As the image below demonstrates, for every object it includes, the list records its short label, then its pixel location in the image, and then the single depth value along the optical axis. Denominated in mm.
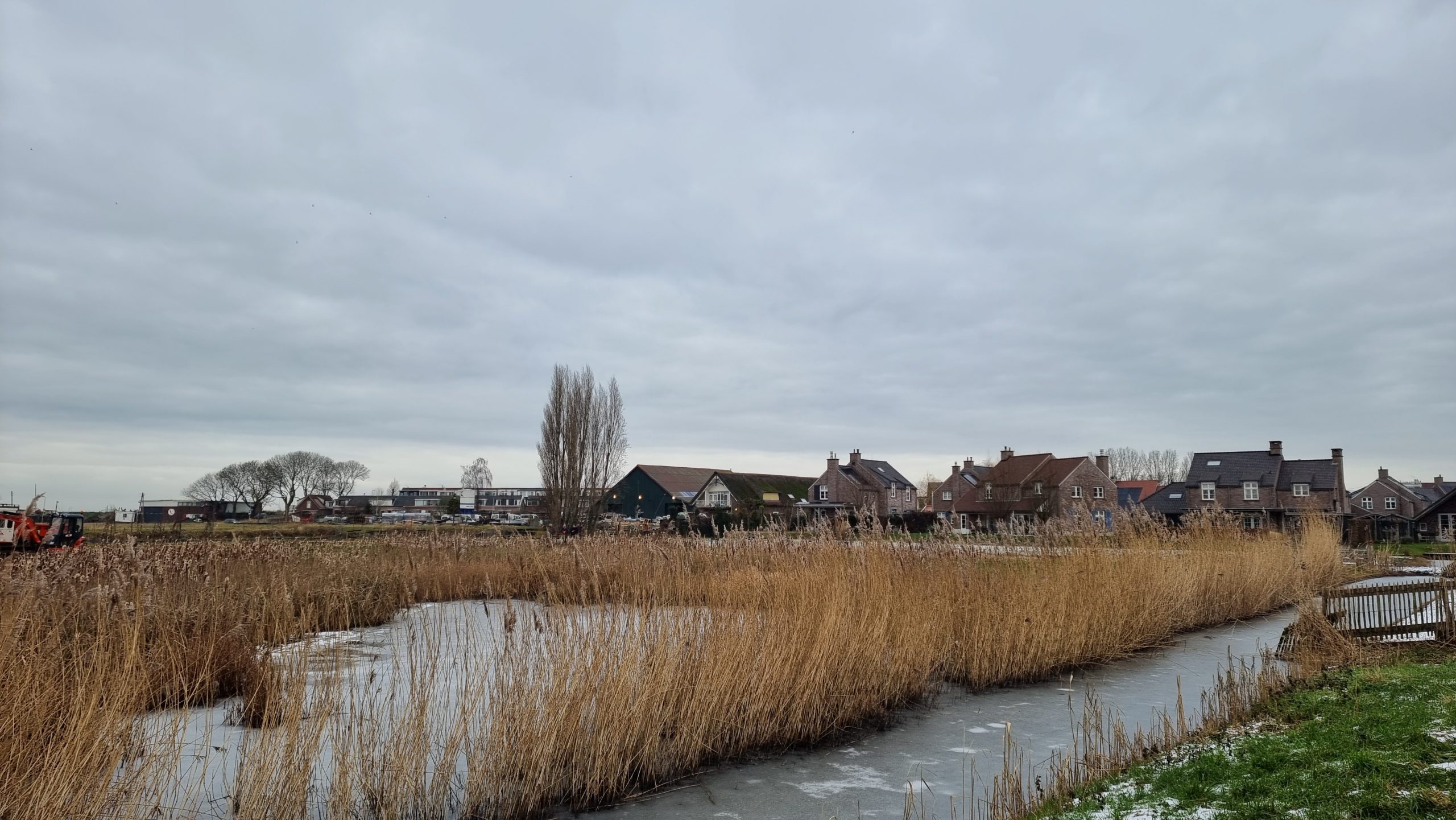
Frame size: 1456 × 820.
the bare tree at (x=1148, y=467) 97125
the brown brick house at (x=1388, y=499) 57625
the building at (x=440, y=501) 73750
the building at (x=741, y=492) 52312
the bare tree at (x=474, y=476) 85688
